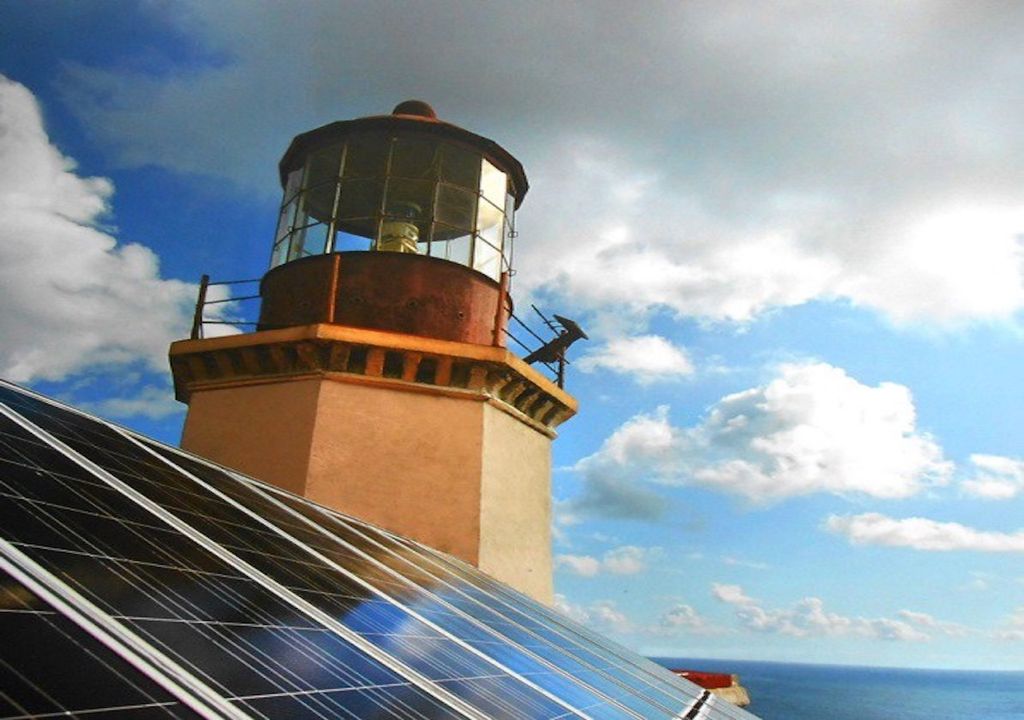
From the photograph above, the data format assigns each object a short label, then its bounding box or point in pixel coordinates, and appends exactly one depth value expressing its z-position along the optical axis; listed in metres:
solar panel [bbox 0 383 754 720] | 2.58
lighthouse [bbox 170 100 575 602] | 10.95
